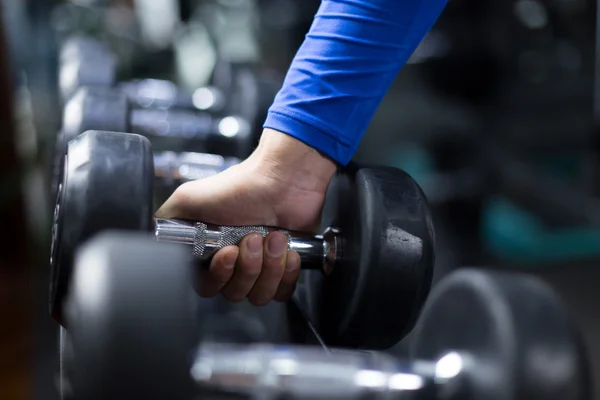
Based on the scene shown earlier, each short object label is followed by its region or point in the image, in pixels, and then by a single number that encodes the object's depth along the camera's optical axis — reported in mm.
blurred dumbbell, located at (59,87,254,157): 812
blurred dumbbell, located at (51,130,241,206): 777
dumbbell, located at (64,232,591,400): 389
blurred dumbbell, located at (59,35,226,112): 1176
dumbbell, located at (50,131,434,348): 491
